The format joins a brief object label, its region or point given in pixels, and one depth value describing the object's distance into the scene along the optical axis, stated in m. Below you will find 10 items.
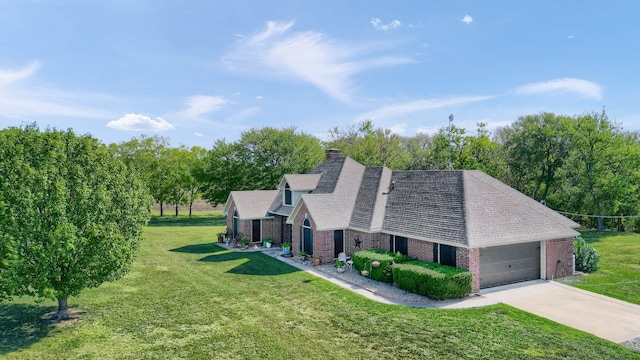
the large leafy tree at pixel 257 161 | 49.41
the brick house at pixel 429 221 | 17.52
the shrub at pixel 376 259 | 18.33
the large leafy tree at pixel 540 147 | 39.50
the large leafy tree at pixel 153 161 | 53.56
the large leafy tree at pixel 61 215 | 11.96
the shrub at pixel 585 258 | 19.88
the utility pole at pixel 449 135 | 48.55
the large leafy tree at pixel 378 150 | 51.06
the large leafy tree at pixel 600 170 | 35.16
